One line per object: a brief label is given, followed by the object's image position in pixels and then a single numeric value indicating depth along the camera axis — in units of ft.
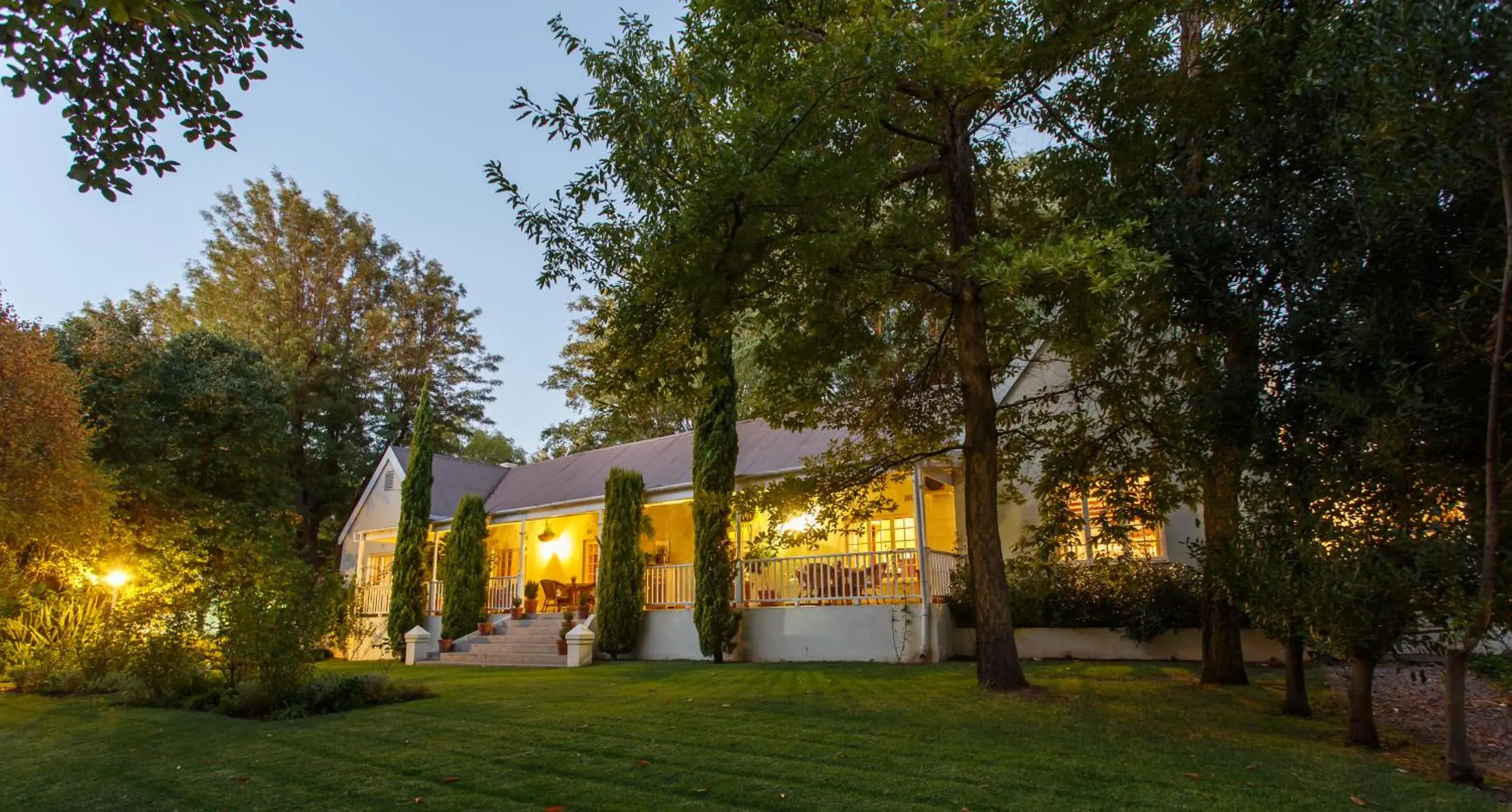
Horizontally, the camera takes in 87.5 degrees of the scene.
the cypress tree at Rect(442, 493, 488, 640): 52.95
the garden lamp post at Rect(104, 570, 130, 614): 38.83
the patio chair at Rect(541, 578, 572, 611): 55.36
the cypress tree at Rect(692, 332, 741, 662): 42.37
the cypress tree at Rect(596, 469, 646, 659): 45.32
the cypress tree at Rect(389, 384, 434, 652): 56.24
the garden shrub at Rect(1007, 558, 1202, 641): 35.58
